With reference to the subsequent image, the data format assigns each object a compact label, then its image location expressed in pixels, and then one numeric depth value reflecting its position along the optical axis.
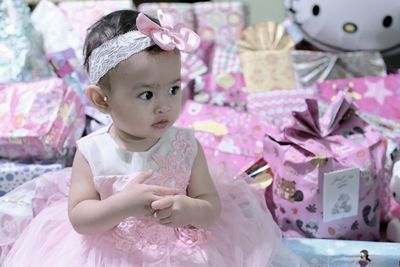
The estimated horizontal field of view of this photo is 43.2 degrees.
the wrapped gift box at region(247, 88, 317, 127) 1.46
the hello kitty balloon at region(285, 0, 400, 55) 1.46
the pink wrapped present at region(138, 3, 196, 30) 1.71
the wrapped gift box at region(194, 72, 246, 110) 1.56
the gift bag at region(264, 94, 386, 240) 1.08
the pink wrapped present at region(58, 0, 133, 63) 1.69
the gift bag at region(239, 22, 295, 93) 1.56
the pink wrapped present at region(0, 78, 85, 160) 1.25
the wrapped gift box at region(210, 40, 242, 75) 1.67
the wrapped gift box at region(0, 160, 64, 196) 1.24
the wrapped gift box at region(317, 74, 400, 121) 1.46
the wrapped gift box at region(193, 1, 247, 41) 1.75
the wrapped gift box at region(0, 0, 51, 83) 1.48
